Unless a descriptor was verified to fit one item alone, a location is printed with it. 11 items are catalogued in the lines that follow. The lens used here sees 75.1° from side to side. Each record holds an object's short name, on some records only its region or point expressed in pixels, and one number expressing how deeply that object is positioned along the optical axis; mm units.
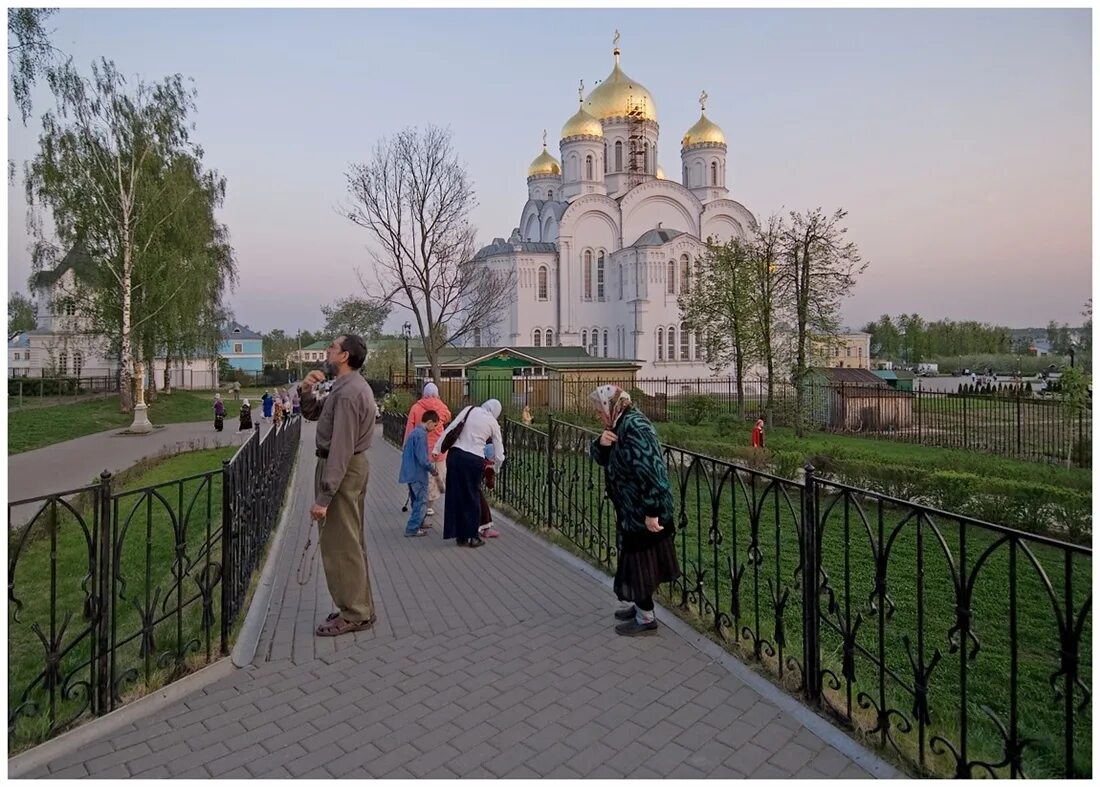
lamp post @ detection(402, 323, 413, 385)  34812
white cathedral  43688
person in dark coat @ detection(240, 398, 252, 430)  21797
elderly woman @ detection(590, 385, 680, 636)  4320
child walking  7801
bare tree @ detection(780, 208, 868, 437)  22562
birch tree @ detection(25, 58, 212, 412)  24203
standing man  4379
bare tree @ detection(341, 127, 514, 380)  25500
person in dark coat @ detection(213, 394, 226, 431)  23703
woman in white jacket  7098
